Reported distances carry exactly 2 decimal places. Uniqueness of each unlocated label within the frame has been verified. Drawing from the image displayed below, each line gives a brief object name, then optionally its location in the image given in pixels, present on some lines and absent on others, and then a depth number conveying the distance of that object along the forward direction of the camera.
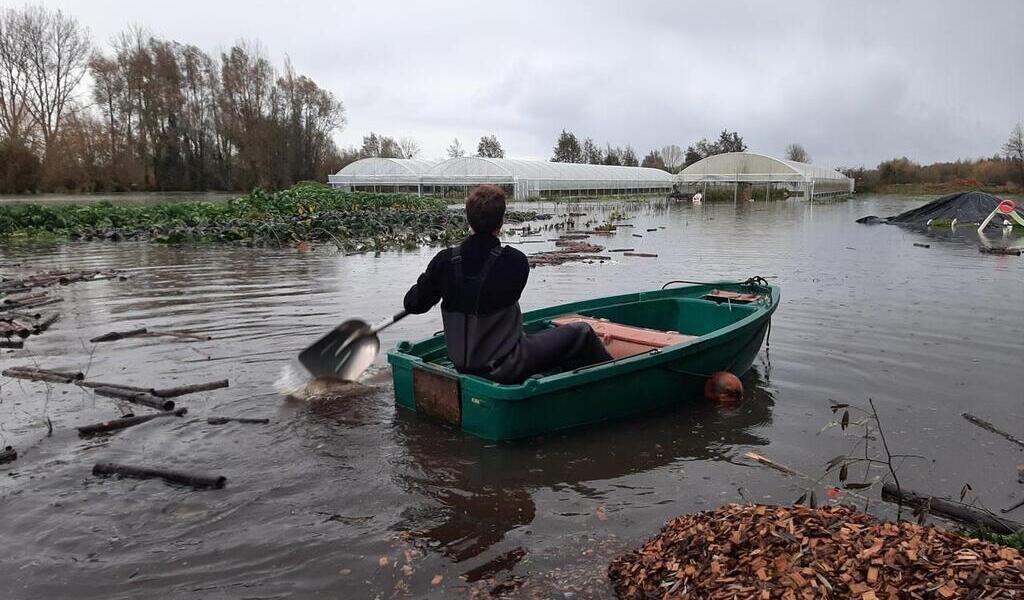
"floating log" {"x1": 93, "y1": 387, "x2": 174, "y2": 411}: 5.98
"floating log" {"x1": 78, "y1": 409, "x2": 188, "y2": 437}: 5.48
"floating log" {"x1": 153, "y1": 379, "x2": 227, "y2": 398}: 6.31
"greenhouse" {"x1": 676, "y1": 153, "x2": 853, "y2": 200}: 51.88
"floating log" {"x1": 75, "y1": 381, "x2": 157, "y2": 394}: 6.33
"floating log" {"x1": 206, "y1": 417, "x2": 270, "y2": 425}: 5.79
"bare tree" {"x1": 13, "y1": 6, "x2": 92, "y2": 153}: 49.06
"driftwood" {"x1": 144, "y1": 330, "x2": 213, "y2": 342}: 8.64
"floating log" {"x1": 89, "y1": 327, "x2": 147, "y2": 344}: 8.45
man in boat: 5.07
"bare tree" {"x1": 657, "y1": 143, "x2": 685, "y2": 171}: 99.81
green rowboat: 5.37
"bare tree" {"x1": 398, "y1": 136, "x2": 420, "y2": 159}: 83.15
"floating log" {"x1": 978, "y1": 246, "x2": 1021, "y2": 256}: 18.12
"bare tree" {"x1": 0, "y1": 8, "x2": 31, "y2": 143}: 47.53
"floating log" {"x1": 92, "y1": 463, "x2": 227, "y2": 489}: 4.71
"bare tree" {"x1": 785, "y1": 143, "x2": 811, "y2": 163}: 92.88
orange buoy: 6.50
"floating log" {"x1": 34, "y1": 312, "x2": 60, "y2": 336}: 8.95
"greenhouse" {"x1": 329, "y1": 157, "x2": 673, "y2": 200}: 47.41
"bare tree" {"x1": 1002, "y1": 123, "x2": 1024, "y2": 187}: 62.50
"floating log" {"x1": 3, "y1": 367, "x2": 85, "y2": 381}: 6.79
